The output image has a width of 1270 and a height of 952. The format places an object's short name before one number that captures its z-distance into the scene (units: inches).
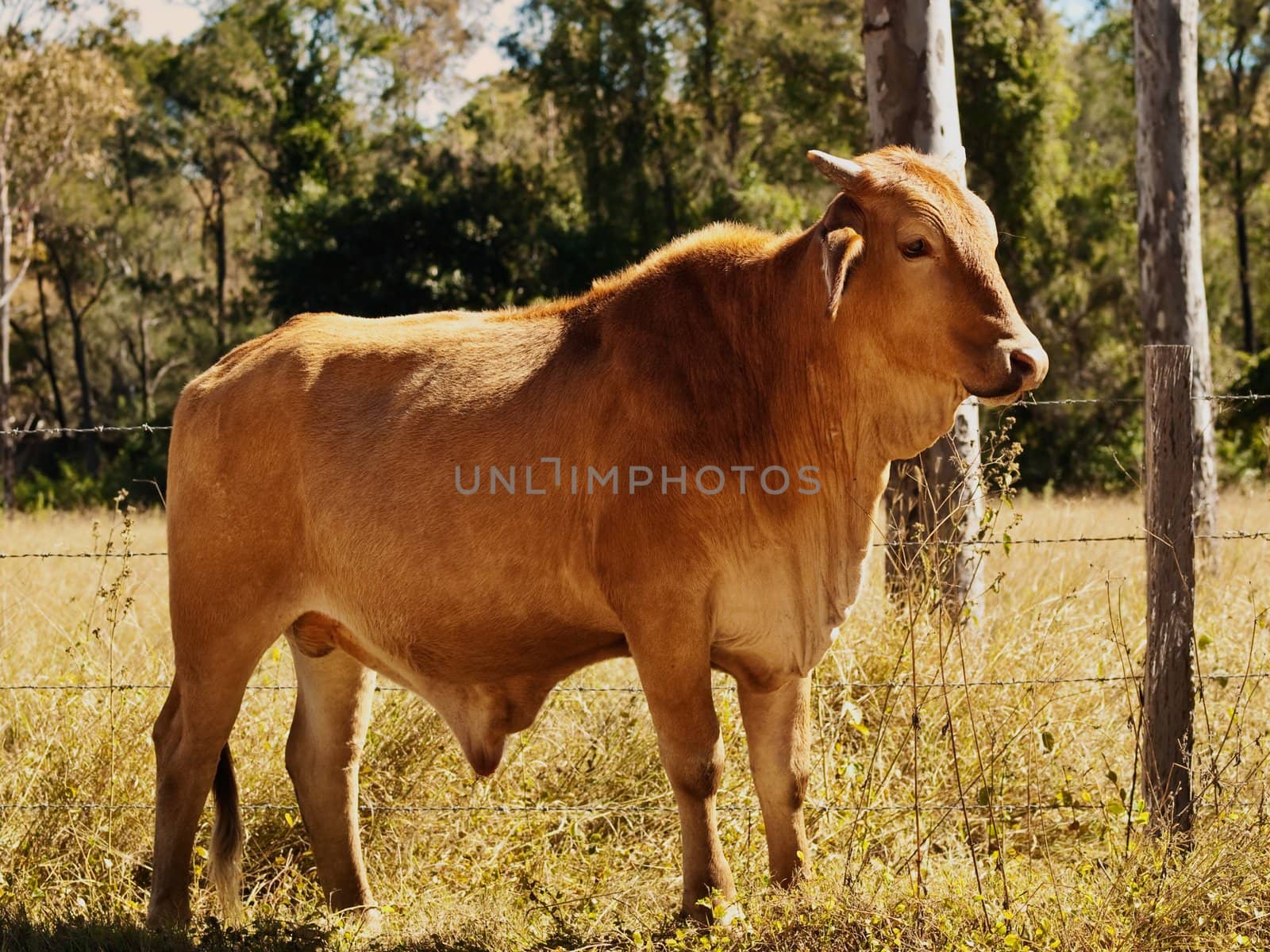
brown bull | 153.3
